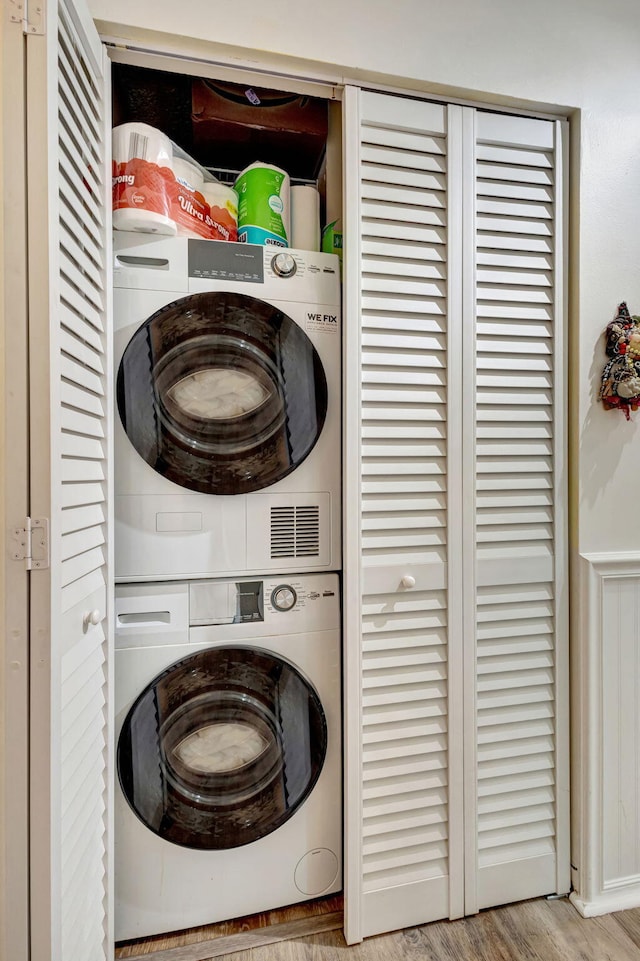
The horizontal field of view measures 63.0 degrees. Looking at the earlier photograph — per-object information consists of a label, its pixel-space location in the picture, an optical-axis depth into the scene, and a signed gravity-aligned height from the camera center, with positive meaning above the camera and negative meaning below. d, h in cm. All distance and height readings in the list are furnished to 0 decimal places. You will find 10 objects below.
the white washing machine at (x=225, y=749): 129 -71
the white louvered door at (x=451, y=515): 134 -11
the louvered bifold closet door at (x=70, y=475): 82 -1
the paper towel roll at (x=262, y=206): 138 +71
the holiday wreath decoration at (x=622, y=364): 144 +30
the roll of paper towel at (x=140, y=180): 122 +69
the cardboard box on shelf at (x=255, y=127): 150 +107
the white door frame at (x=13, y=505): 80 -5
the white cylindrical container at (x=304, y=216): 148 +73
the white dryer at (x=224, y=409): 128 +16
